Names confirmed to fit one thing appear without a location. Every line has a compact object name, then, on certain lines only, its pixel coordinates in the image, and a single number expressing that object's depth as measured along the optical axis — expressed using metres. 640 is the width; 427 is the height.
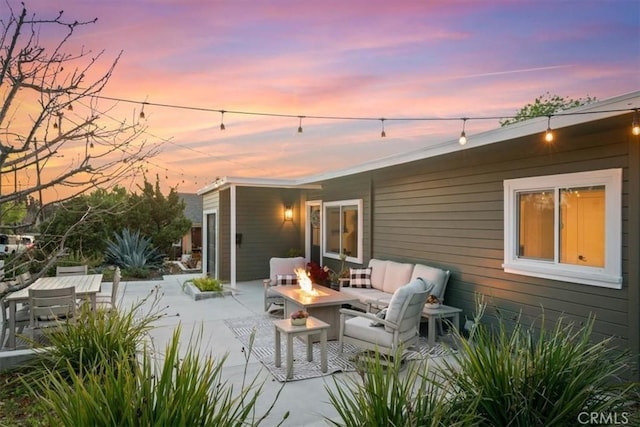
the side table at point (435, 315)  5.53
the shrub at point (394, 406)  2.12
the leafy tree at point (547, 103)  17.23
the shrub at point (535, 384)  2.34
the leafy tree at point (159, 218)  15.59
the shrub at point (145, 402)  1.91
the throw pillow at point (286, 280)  7.89
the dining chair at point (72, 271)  7.59
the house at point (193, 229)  21.62
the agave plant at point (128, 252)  12.76
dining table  5.02
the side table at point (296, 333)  4.33
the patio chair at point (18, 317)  5.14
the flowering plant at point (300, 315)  4.63
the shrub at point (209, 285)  9.23
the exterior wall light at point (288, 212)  11.59
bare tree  2.23
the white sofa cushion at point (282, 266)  8.49
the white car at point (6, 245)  16.76
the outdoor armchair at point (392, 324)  4.55
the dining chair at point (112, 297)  5.73
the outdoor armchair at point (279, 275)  7.50
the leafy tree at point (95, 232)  12.66
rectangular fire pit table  5.73
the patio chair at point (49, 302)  4.73
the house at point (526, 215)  4.16
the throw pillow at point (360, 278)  7.75
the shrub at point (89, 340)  3.41
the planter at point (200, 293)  8.91
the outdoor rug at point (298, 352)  4.57
